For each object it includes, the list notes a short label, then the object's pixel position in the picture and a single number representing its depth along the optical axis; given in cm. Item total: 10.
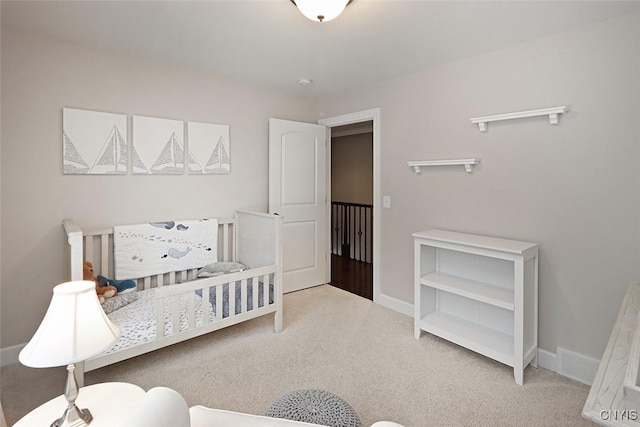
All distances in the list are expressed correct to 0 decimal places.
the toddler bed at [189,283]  211
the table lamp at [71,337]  104
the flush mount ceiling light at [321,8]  169
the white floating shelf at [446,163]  257
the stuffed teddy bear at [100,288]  235
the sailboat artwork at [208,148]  306
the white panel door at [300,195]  359
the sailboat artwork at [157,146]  275
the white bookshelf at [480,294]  211
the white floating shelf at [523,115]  211
